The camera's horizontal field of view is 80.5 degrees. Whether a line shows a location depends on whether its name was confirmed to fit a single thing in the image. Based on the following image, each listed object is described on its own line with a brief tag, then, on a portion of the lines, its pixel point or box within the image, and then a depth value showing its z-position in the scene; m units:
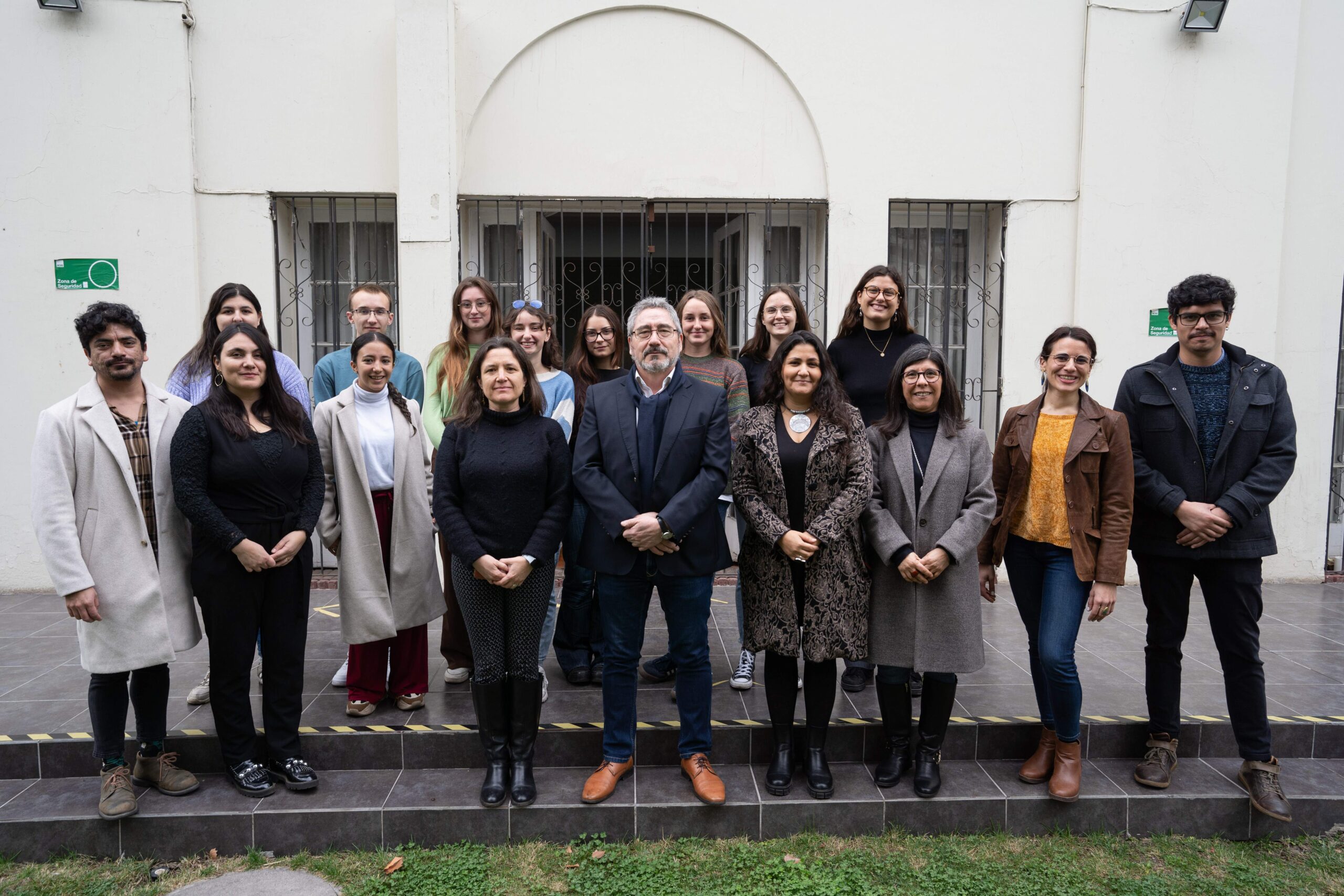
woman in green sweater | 3.94
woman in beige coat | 3.53
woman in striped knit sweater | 3.86
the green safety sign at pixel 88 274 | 5.64
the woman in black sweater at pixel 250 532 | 3.05
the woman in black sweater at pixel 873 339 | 3.84
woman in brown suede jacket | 3.20
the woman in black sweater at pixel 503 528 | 3.17
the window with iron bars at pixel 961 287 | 6.32
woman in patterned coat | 3.14
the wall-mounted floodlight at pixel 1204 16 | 5.73
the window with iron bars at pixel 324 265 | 6.07
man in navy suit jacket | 3.14
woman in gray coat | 3.16
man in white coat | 2.93
